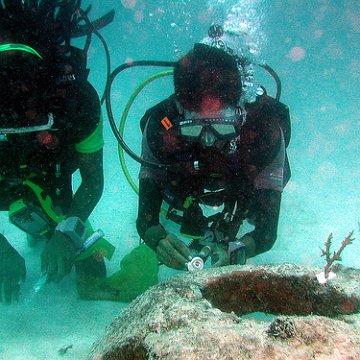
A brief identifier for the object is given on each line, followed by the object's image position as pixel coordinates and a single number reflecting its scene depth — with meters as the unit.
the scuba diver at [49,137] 2.82
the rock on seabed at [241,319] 1.19
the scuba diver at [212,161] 2.98
